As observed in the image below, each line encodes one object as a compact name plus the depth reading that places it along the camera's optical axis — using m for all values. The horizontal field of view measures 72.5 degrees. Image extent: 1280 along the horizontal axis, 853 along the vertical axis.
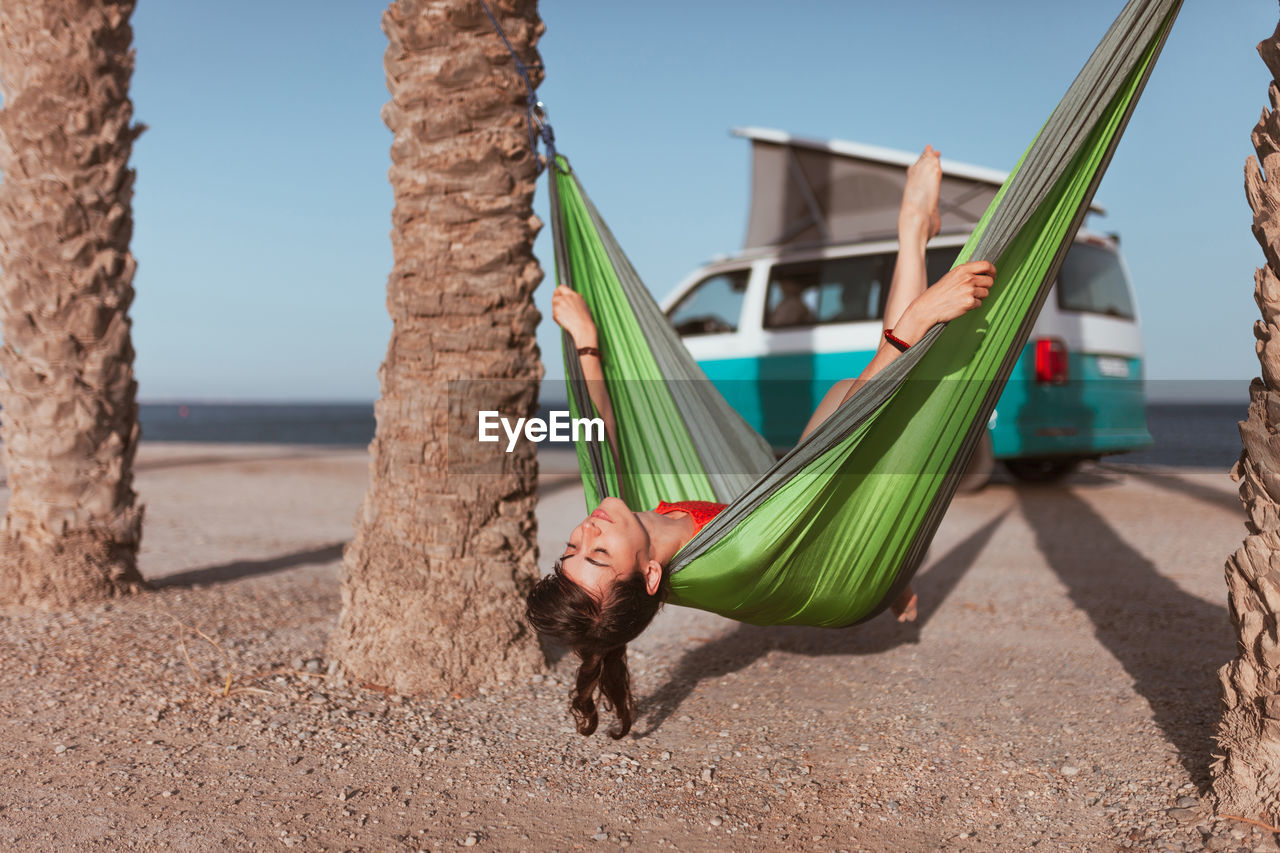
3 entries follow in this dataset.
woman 2.21
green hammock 2.20
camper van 6.46
